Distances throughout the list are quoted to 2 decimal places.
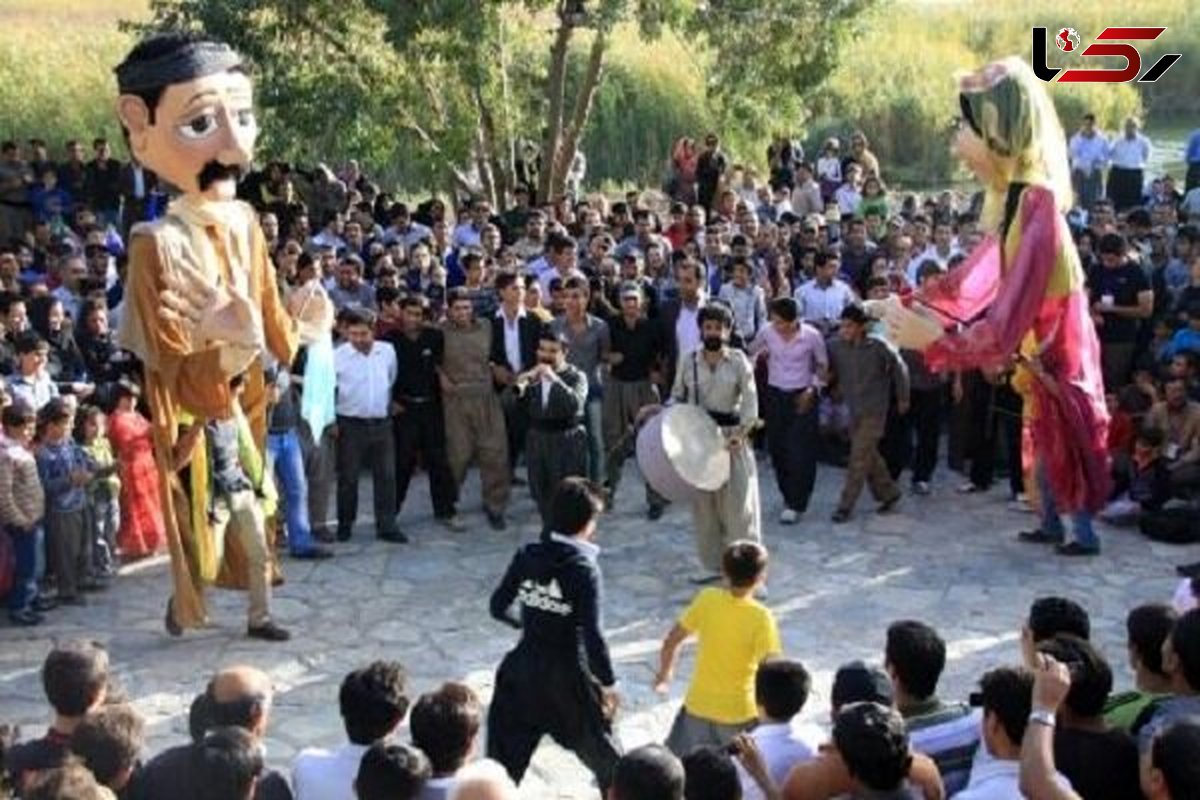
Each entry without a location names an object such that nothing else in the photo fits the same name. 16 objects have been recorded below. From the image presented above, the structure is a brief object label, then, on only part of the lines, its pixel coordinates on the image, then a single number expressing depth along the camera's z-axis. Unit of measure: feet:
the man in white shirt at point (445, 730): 16.33
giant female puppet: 23.83
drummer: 32.14
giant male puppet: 24.17
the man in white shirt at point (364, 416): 34.63
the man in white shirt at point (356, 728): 16.88
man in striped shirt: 17.20
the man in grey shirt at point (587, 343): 36.42
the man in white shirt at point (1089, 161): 62.90
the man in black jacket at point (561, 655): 21.26
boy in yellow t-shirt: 21.36
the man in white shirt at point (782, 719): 17.65
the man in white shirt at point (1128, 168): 62.54
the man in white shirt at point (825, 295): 40.24
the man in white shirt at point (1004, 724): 15.89
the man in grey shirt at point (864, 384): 35.91
